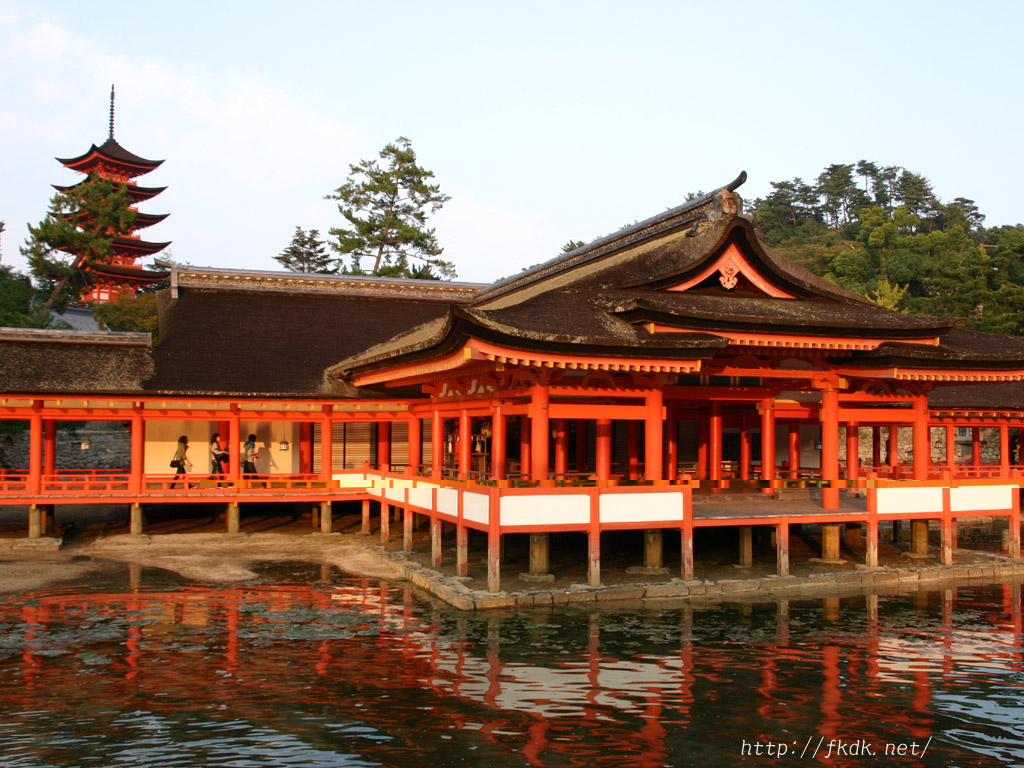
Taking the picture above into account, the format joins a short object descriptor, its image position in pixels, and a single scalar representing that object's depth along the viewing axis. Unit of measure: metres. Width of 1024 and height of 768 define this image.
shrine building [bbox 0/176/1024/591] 15.57
